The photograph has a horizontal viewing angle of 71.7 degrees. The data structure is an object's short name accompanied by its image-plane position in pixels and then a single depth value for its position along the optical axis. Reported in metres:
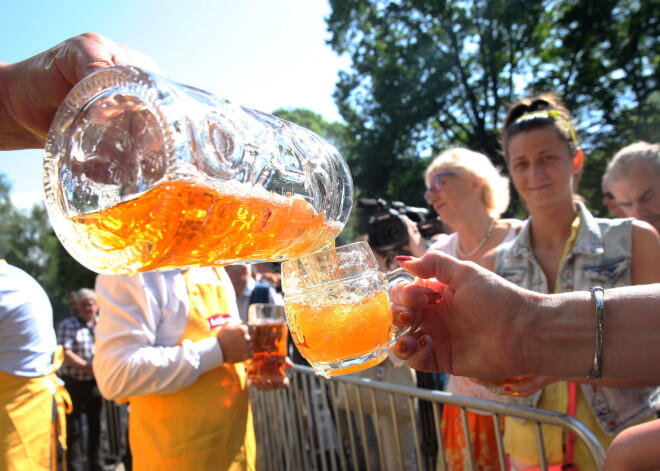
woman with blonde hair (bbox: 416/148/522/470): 2.88
